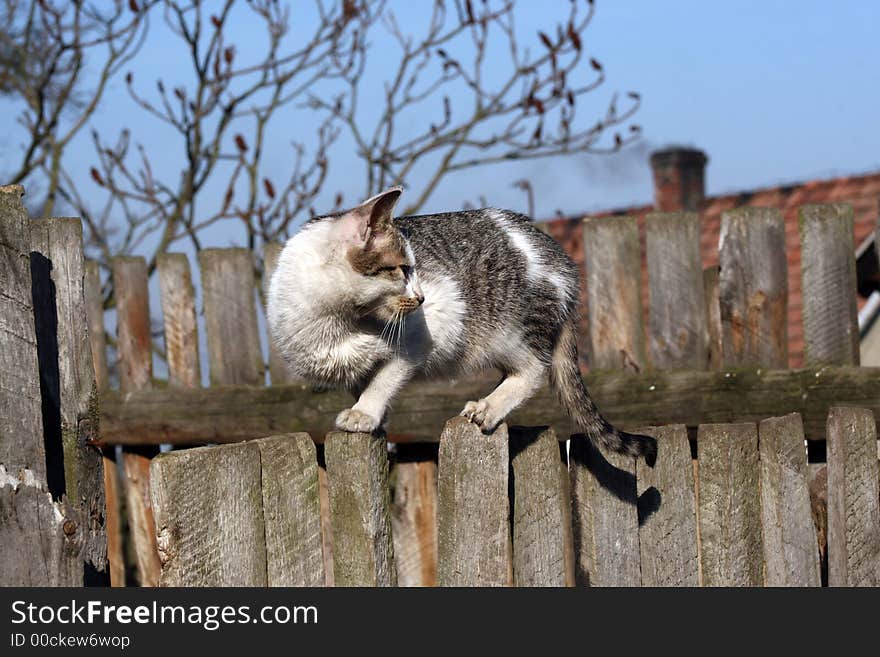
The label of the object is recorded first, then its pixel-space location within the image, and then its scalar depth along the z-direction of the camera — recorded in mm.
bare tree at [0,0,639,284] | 6227
